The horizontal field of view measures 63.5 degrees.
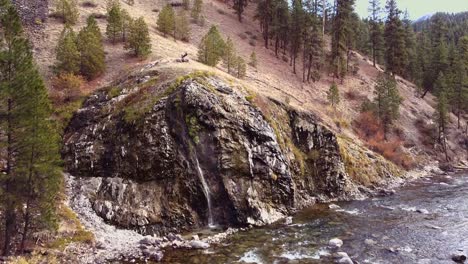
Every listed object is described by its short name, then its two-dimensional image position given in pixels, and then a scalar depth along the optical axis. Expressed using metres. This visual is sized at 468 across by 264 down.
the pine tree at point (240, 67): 55.28
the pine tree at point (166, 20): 60.50
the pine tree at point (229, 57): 55.03
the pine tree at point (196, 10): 76.38
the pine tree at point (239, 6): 88.62
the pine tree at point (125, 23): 51.44
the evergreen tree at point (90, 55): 42.47
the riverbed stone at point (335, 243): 25.85
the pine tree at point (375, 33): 86.49
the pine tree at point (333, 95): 60.84
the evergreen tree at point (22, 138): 21.61
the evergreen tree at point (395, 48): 80.12
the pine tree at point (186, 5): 81.75
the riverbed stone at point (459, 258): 22.98
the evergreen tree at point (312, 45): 68.56
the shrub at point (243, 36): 80.56
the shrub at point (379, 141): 55.72
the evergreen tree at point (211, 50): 49.88
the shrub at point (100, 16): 59.22
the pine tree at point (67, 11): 53.17
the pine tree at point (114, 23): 50.00
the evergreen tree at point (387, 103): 61.22
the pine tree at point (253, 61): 66.31
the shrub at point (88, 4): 62.00
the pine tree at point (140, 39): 47.53
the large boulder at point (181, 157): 29.95
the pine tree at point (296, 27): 70.75
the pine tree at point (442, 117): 63.47
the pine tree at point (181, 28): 63.03
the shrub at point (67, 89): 38.72
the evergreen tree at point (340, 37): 73.69
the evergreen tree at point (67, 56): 41.06
